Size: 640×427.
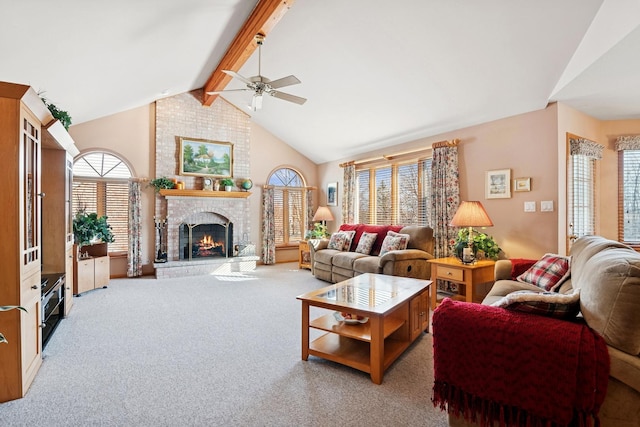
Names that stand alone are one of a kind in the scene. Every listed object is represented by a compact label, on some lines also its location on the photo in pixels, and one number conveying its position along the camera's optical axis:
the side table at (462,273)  3.79
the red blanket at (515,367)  1.41
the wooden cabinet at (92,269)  4.65
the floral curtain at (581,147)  4.00
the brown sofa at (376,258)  4.61
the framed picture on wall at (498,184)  4.32
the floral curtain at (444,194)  4.82
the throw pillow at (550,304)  1.64
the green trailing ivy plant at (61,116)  3.29
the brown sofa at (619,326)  1.37
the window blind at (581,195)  4.03
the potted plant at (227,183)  6.81
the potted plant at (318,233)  6.91
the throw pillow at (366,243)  5.54
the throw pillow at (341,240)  5.92
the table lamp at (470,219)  3.94
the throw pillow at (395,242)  5.01
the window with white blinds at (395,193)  5.52
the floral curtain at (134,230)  5.93
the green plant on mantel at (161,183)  6.17
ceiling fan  3.49
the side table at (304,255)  6.83
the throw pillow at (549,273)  2.84
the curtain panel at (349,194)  6.88
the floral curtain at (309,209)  7.96
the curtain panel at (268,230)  7.31
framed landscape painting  6.57
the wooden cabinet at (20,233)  2.13
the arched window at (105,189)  5.75
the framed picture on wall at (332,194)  7.51
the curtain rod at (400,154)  4.86
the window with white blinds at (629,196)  4.32
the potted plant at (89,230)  4.79
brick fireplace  6.32
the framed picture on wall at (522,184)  4.11
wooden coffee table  2.34
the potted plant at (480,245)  4.09
